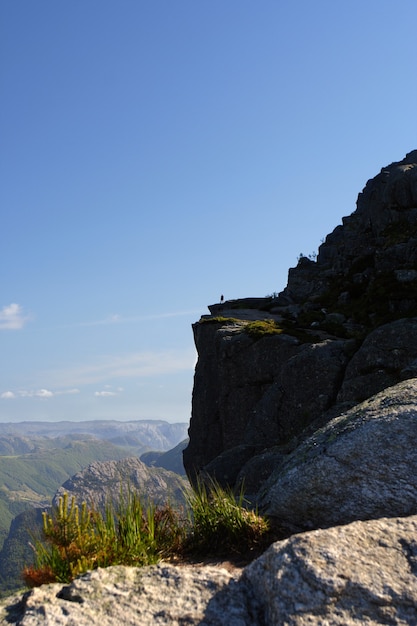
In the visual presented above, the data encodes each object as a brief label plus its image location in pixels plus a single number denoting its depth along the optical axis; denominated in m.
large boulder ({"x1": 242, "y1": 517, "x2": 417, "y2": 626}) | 5.89
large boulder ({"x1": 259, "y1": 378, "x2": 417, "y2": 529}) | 9.19
